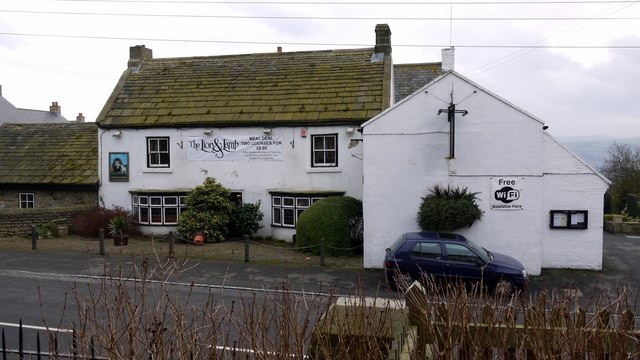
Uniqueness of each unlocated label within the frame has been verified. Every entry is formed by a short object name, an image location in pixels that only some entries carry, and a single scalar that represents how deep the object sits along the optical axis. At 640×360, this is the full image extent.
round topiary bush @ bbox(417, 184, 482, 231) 15.36
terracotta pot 20.42
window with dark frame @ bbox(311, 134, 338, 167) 21.34
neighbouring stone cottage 21.83
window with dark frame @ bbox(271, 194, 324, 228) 21.42
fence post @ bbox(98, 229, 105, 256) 17.44
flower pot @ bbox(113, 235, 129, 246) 19.94
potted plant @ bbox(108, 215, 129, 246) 21.67
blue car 12.99
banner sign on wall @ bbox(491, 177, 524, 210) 15.67
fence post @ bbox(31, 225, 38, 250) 18.61
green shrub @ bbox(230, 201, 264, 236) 21.56
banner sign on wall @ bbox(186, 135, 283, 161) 21.89
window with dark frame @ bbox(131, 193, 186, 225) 22.75
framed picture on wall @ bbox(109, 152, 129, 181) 23.20
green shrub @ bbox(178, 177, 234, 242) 20.77
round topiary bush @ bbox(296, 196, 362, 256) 17.91
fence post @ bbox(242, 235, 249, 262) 17.13
